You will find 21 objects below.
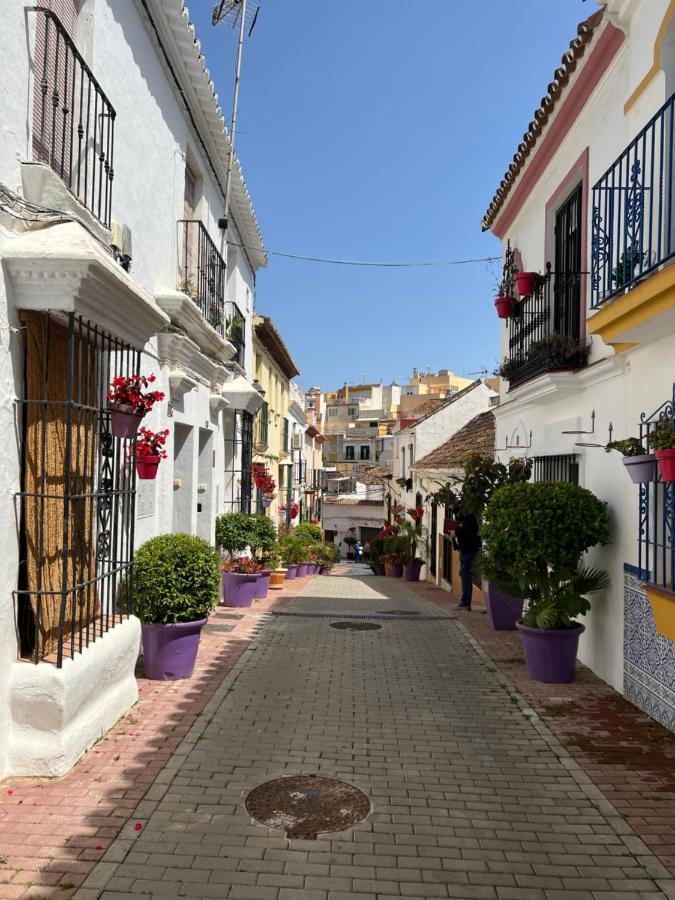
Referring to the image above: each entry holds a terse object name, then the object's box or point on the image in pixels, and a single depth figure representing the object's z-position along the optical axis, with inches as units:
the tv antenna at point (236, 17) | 376.2
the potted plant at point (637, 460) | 209.8
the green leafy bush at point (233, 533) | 461.4
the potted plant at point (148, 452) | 274.9
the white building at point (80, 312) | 176.9
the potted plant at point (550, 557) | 264.4
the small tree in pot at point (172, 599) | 255.9
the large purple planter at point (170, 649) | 259.0
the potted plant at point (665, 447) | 189.2
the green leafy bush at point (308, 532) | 844.0
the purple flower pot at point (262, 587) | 476.1
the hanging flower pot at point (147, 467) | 277.9
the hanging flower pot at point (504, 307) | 391.9
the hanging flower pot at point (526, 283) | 347.6
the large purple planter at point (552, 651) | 273.7
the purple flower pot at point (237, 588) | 438.3
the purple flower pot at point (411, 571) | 828.6
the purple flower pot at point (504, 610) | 390.6
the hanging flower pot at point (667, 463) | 188.7
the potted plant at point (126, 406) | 221.9
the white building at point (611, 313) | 220.5
